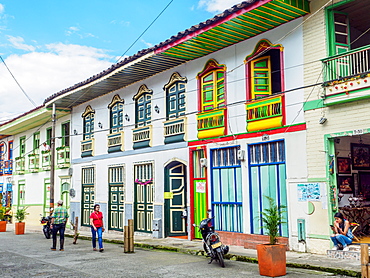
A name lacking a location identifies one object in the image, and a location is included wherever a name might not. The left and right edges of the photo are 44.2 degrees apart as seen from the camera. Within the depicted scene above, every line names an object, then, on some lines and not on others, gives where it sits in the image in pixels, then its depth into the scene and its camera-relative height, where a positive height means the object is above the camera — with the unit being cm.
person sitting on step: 1120 -122
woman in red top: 1442 -113
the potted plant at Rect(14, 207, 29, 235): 2184 -169
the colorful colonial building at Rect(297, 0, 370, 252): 1133 +203
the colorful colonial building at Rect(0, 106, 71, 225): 2595 +175
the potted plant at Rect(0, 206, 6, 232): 2381 -168
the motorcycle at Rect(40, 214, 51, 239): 1935 -165
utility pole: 2166 +108
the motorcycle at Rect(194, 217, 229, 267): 1099 -141
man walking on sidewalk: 1478 -110
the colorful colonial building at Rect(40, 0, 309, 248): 1303 +210
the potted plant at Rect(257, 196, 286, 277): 956 -153
